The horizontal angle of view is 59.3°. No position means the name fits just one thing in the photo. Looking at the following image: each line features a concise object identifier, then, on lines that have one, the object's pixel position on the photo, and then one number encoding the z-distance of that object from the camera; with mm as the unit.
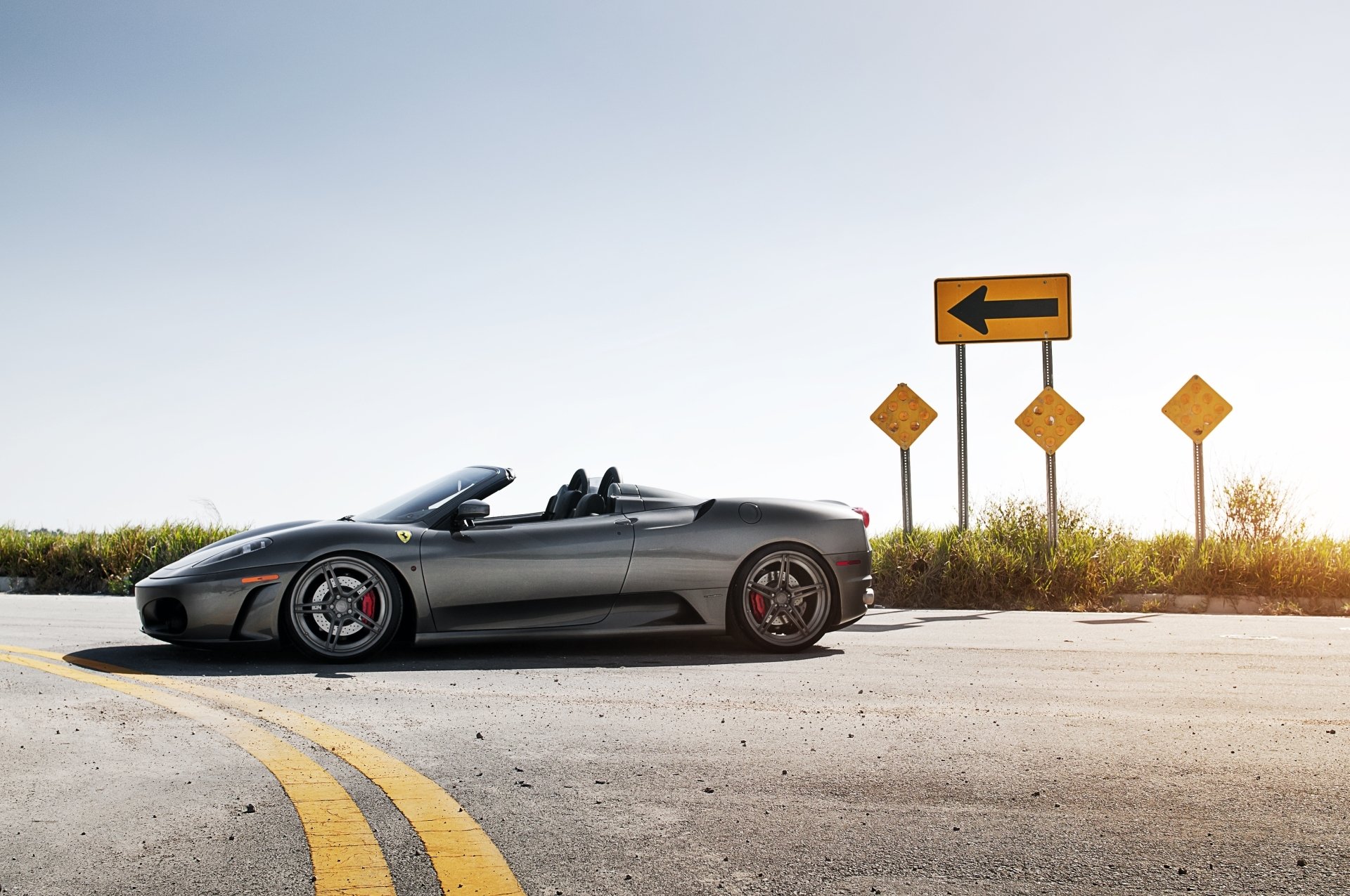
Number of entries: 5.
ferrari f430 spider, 6926
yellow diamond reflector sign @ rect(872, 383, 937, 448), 16453
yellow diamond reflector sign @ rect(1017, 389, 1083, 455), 15883
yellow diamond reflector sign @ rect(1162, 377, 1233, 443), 15461
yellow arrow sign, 16766
